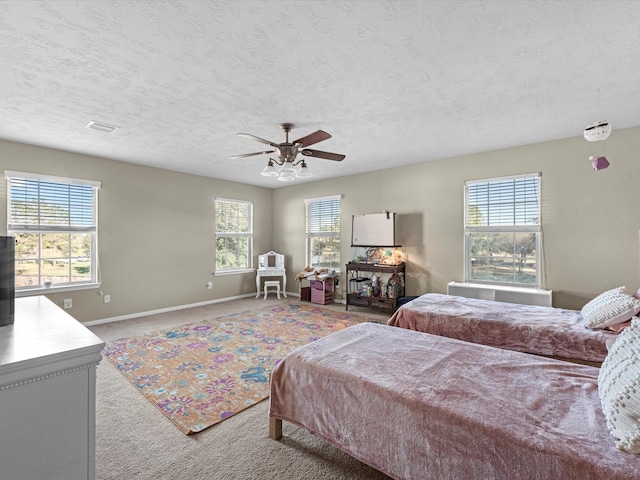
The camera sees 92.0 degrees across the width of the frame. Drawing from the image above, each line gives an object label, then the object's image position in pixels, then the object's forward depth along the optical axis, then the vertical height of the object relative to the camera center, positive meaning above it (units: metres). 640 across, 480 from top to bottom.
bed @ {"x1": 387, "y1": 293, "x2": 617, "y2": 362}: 2.55 -0.78
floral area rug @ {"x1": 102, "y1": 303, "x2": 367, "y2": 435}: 2.52 -1.26
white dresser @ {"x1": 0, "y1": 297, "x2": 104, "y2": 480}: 1.06 -0.58
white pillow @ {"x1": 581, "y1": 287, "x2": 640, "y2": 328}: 2.53 -0.58
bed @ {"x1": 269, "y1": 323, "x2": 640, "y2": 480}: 1.21 -0.78
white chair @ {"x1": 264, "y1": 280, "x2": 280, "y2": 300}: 6.75 -0.90
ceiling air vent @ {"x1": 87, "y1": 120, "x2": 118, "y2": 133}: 3.39 +1.35
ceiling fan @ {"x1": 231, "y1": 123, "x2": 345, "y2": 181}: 3.15 +0.96
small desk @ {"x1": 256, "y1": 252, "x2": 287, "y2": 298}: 6.81 -0.51
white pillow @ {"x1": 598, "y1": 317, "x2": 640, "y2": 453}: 1.16 -0.63
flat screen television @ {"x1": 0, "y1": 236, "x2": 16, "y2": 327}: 1.39 -0.15
